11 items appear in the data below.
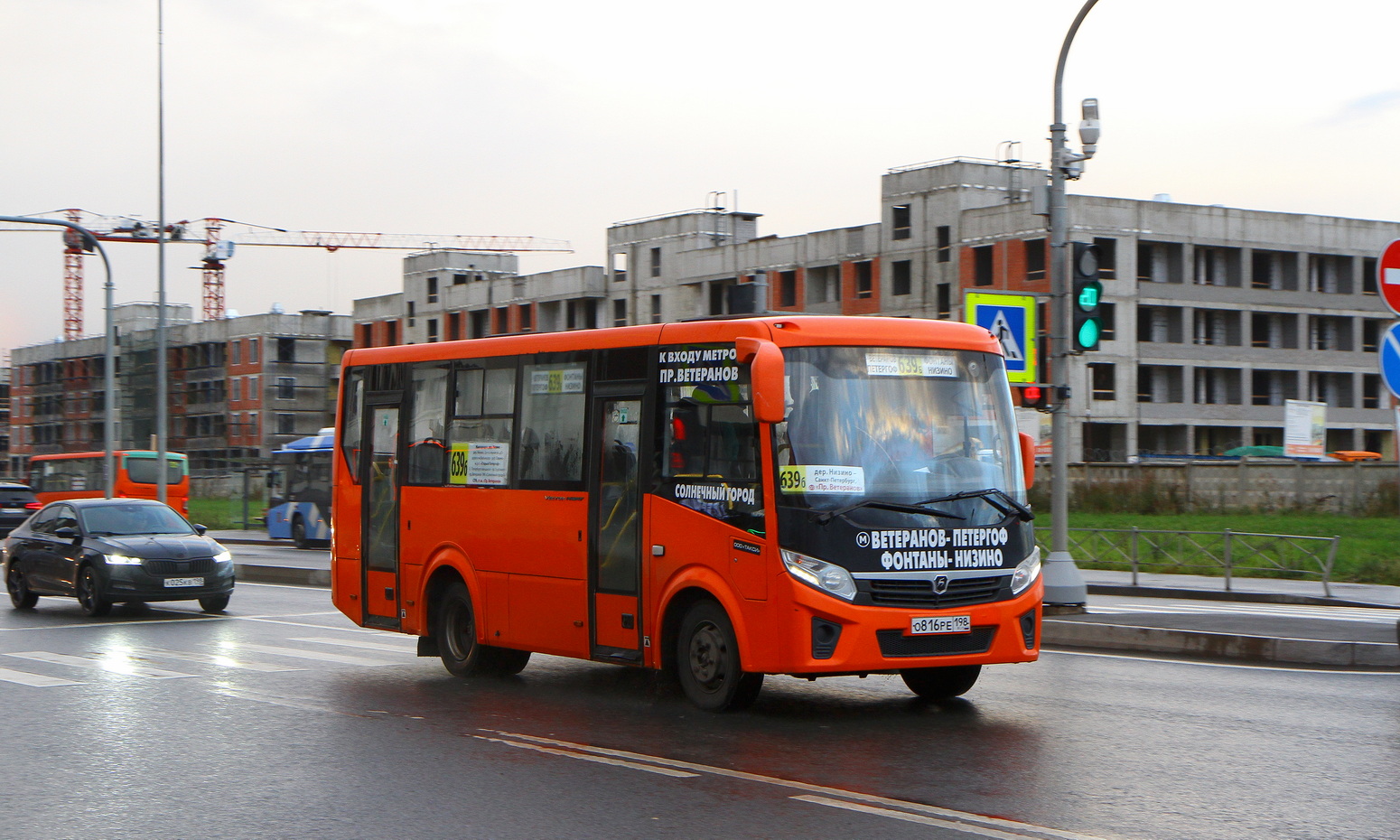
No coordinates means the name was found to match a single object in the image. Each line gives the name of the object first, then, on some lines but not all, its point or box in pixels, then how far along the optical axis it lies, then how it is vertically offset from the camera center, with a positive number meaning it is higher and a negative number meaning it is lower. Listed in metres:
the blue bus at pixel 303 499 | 38.69 -2.00
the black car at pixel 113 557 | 18.72 -1.71
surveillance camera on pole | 17.21 +3.06
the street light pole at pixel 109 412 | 34.66 +0.15
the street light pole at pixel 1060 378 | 16.68 +0.48
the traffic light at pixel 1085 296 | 16.27 +1.33
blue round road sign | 11.50 +0.50
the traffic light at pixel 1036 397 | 16.53 +0.29
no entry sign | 11.46 +1.07
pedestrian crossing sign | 16.95 +1.10
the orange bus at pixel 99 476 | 46.53 -1.88
